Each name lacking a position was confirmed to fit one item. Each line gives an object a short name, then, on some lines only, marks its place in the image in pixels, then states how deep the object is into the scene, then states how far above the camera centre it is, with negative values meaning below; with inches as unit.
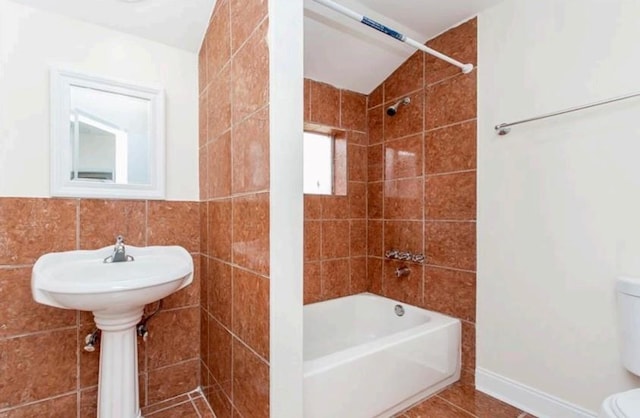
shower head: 88.6 +30.2
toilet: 48.7 -17.4
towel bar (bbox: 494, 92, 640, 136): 51.6 +18.2
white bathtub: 54.0 -32.5
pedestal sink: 45.1 -13.0
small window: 97.7 +14.6
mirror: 60.2 +14.6
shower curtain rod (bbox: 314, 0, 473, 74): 57.5 +36.5
